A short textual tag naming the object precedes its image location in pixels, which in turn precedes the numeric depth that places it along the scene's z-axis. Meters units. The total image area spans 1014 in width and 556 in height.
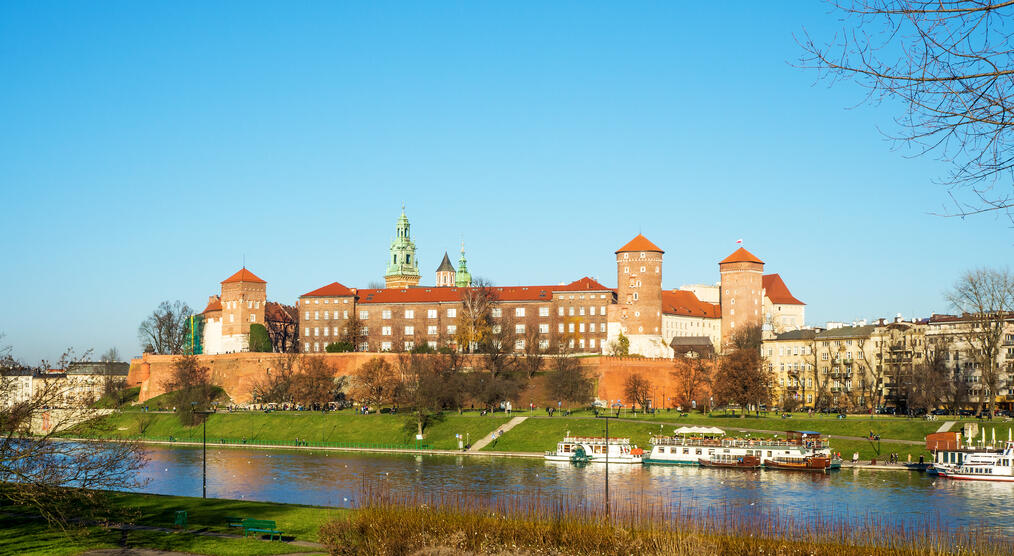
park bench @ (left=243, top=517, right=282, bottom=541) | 27.84
